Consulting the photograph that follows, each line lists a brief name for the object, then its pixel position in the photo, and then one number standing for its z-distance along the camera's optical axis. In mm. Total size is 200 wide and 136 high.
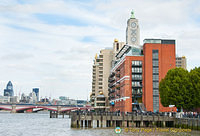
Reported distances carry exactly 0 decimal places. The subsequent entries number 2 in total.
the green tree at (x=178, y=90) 80188
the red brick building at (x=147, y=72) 102312
